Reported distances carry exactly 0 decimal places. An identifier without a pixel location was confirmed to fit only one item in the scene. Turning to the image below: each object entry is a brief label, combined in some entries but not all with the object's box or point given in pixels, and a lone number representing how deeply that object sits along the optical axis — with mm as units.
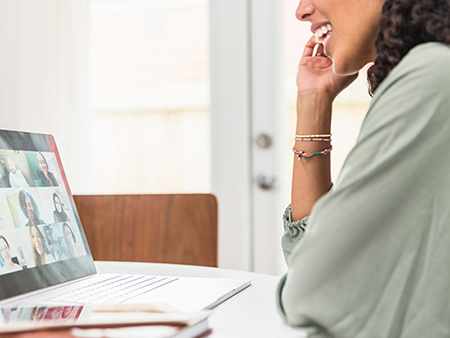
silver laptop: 1797
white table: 1490
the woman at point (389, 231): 1318
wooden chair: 2459
